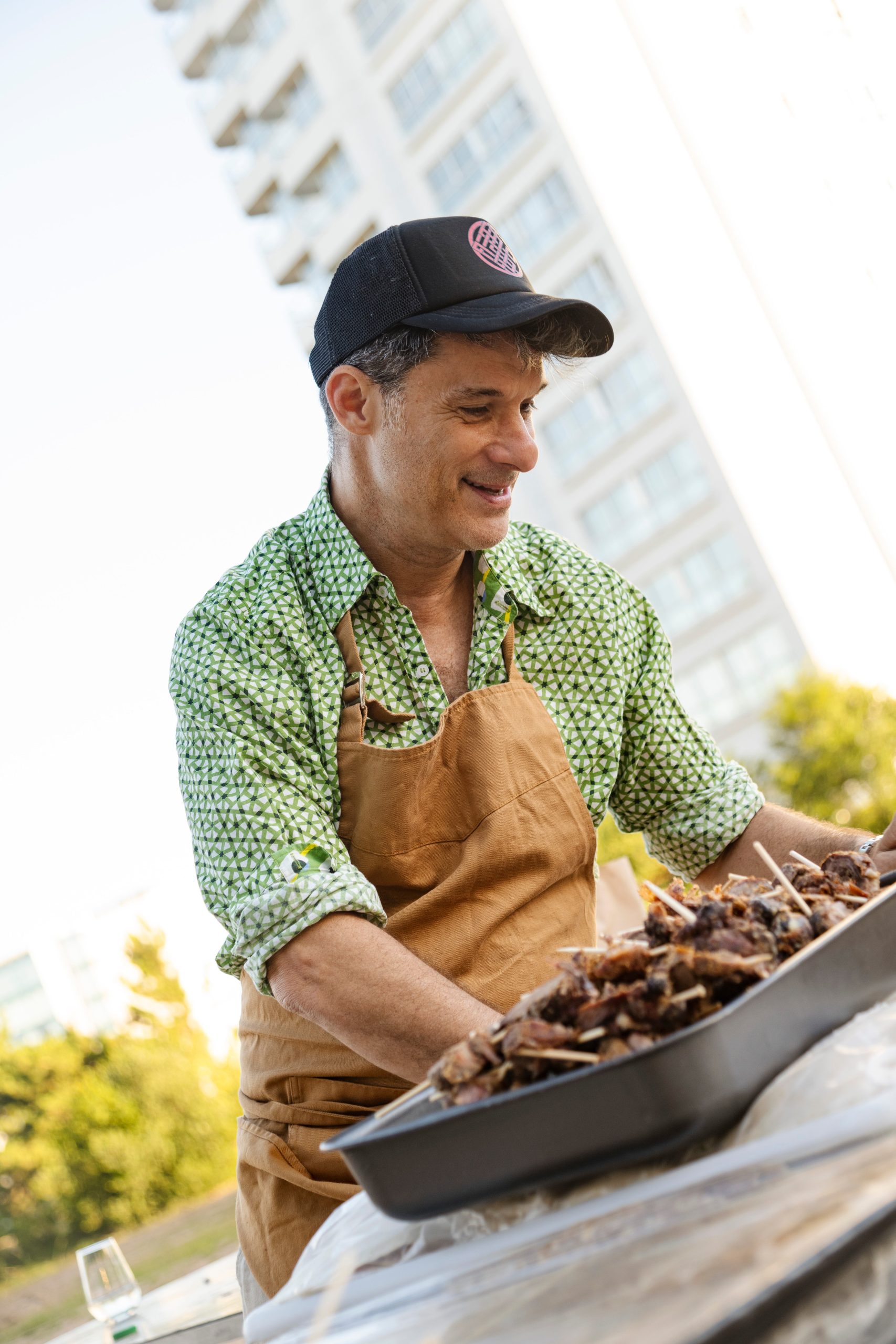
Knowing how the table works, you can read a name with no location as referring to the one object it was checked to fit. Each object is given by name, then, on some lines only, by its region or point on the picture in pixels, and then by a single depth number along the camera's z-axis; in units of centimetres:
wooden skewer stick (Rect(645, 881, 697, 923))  89
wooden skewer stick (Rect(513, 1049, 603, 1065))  73
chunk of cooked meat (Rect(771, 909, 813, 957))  89
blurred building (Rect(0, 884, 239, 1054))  2362
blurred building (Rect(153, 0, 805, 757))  1923
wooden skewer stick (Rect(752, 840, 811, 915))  94
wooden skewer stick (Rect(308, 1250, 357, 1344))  69
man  128
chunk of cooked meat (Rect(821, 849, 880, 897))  105
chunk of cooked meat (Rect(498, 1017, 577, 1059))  75
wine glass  229
